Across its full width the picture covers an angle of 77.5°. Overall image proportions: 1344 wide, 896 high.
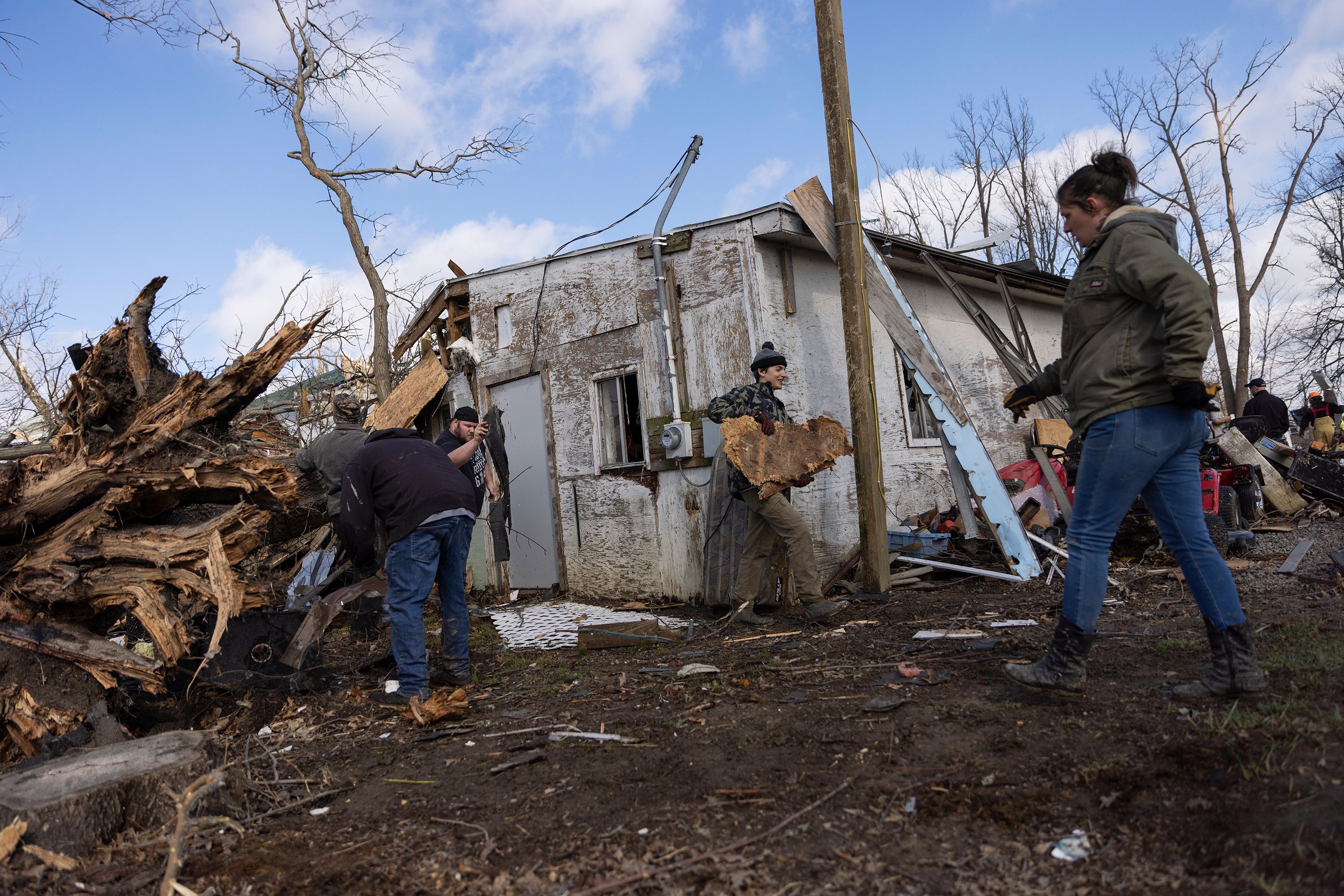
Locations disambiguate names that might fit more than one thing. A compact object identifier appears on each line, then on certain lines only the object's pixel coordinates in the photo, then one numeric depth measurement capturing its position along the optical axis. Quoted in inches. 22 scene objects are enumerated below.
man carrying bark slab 247.4
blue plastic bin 296.8
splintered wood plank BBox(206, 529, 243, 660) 173.9
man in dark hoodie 189.3
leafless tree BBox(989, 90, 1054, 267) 1080.2
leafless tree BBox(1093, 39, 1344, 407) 813.2
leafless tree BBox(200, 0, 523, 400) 494.3
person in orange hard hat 526.3
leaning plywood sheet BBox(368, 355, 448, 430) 383.2
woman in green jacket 120.2
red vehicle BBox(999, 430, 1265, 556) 283.0
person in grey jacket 283.4
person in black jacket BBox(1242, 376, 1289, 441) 497.0
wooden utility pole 270.8
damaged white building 305.4
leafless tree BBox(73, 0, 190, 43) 214.1
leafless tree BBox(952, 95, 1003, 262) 1112.2
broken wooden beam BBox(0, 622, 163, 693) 171.3
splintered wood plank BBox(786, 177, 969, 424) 280.4
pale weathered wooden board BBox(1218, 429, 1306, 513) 333.4
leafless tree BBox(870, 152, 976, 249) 1116.5
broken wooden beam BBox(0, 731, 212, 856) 114.5
